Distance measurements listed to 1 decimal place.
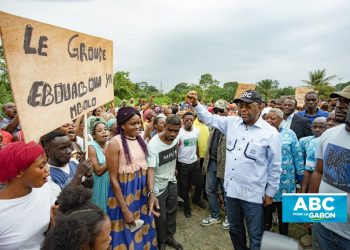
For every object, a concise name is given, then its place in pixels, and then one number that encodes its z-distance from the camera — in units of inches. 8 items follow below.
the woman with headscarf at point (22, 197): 61.3
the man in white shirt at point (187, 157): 181.5
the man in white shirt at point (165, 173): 125.3
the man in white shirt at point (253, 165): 108.8
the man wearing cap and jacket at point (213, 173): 172.7
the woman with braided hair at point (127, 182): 103.4
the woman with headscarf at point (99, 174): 116.3
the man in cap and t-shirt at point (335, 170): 76.3
